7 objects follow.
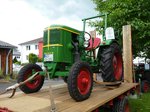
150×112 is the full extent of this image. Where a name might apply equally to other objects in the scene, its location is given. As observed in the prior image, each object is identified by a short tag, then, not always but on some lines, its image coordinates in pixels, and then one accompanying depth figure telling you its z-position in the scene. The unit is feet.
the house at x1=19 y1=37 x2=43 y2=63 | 81.01
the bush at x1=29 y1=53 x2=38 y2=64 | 58.70
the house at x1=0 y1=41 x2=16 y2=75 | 31.71
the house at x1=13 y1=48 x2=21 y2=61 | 97.13
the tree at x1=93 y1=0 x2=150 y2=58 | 16.89
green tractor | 6.72
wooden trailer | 5.49
